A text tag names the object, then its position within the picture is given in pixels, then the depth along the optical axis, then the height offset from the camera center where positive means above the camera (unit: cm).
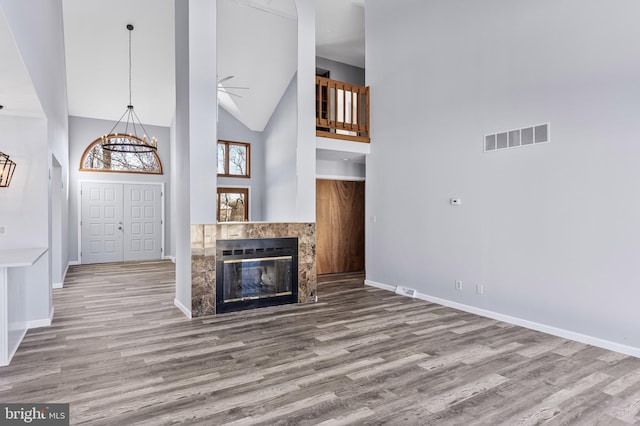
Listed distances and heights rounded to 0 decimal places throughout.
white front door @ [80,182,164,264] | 936 -28
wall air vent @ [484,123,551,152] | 404 +87
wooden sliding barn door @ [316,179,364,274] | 755 -31
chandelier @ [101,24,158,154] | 959 +229
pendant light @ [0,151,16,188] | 388 +45
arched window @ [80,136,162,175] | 942 +136
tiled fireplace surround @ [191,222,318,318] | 464 -49
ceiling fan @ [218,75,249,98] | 491 +171
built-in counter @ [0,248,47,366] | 309 -84
